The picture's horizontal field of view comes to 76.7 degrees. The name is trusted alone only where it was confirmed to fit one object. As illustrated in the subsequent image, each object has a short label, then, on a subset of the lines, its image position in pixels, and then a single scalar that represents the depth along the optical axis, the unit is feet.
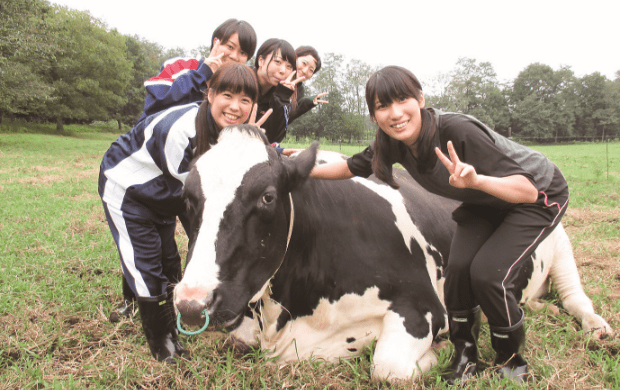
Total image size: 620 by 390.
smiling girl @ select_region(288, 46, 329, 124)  15.39
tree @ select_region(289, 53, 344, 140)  125.90
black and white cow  6.36
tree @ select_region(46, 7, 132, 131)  97.84
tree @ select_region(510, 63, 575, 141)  182.91
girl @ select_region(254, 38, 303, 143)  11.85
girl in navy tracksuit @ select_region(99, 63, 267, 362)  8.09
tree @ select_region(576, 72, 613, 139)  193.67
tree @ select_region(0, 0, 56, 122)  51.57
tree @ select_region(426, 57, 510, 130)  186.50
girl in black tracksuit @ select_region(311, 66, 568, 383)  7.06
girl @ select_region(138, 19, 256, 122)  9.55
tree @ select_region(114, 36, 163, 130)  137.18
